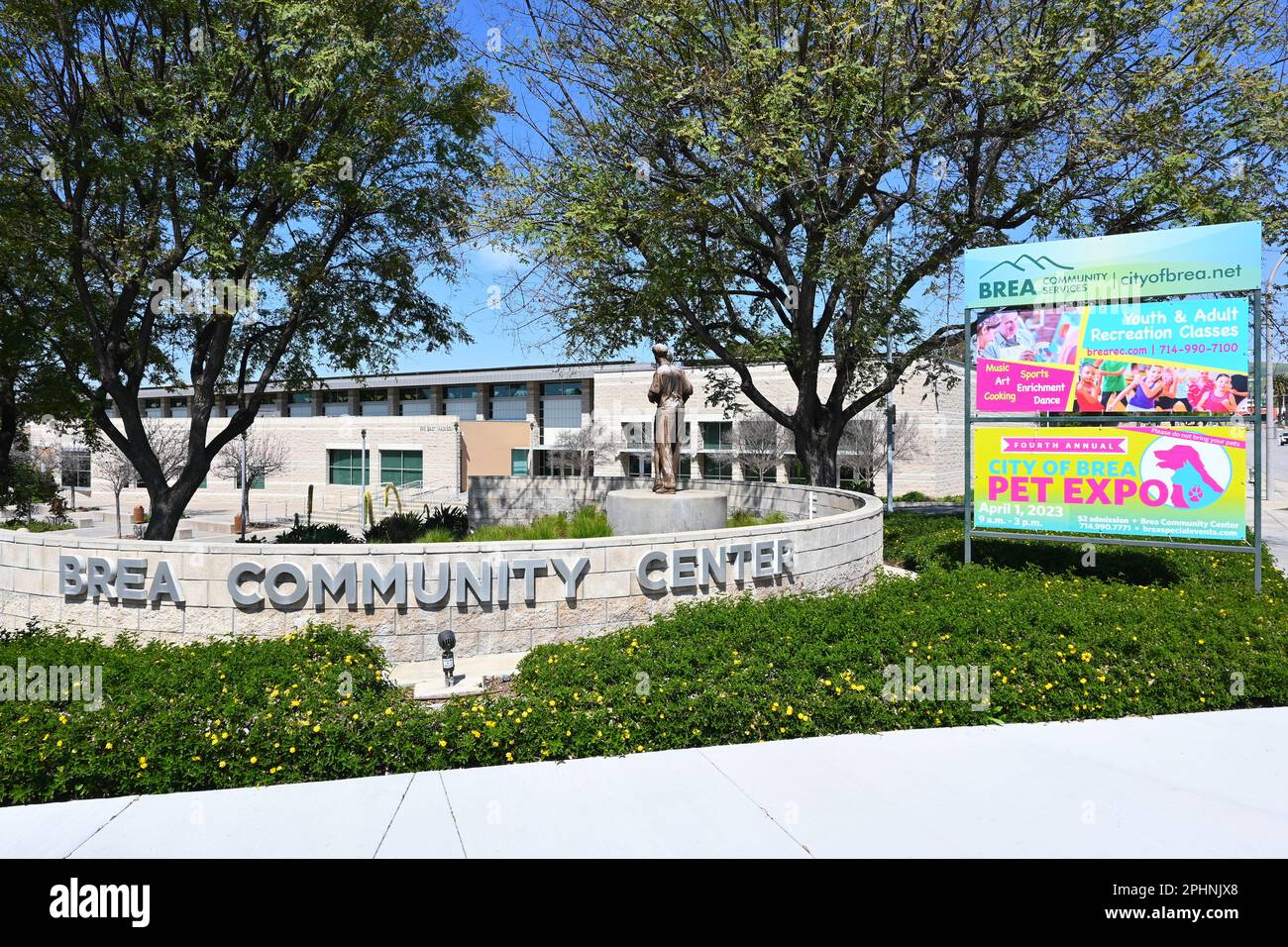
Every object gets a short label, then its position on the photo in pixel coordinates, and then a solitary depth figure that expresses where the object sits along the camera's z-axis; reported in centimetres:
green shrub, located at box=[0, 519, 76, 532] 2583
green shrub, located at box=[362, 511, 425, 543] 1653
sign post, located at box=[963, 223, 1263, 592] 984
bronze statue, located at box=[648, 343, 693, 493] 1288
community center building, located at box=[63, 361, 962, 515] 3991
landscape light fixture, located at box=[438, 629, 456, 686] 755
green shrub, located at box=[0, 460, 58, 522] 2217
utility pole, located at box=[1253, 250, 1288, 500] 1538
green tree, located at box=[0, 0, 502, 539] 1294
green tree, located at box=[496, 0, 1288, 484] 1345
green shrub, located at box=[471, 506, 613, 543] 1339
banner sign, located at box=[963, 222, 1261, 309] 977
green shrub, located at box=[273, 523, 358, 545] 1703
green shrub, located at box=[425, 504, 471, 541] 1781
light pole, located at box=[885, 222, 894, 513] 2627
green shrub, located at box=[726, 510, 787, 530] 1478
